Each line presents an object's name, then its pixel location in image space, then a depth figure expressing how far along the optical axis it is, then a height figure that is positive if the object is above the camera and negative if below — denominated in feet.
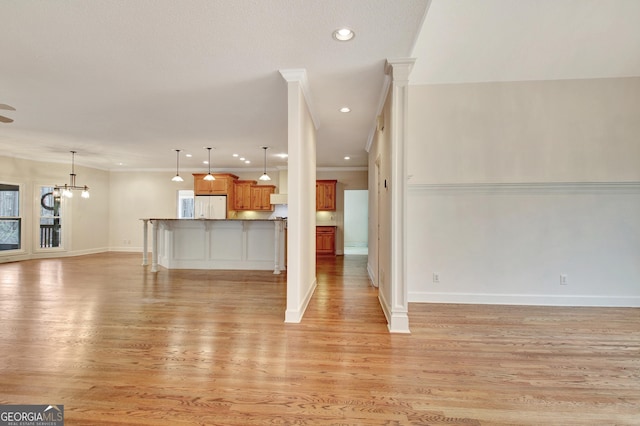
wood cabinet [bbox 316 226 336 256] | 26.89 -2.12
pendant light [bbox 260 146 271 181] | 21.12 +4.98
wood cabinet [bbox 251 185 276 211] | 28.58 +1.93
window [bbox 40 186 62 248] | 24.57 -0.14
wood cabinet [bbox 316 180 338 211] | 27.07 +2.08
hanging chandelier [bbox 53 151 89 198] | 23.17 +2.42
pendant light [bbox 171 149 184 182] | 22.25 +5.03
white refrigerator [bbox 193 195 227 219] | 27.99 +1.03
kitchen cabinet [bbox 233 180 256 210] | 28.84 +2.17
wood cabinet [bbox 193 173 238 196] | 27.86 +3.07
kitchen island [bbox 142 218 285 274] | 19.54 -1.81
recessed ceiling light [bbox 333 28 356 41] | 7.62 +4.90
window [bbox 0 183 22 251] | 22.29 -0.03
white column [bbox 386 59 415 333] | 9.29 +0.65
